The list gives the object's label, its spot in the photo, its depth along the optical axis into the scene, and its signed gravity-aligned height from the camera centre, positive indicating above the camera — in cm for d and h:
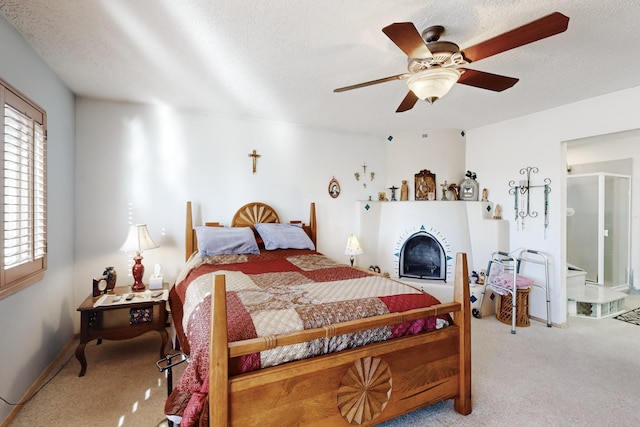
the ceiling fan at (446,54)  152 +91
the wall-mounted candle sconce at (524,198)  372 +22
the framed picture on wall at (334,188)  447 +38
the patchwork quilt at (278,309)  140 -54
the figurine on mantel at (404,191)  468 +35
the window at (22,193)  192 +14
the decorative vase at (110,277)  295 -61
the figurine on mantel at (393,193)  479 +34
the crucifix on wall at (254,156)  397 +75
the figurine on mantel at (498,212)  423 +4
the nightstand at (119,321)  246 -89
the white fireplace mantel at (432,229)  421 -20
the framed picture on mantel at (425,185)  455 +44
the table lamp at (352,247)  418 -44
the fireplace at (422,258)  448 -64
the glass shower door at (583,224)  498 -14
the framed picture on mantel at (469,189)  444 +37
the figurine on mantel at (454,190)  452 +36
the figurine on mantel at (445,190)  454 +37
